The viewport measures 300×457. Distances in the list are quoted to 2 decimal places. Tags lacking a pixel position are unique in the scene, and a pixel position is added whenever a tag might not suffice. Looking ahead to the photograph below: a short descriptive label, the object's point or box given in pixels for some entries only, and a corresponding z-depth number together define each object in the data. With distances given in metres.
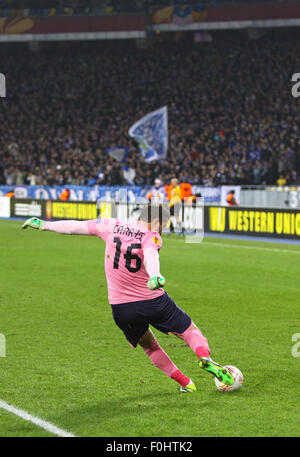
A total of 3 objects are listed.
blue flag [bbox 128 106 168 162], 69.06
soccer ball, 14.46
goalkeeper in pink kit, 13.41
